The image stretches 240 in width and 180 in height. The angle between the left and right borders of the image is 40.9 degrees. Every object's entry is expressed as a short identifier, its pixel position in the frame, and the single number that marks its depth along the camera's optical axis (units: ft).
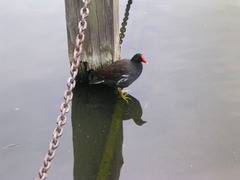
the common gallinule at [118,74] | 12.83
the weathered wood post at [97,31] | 11.53
